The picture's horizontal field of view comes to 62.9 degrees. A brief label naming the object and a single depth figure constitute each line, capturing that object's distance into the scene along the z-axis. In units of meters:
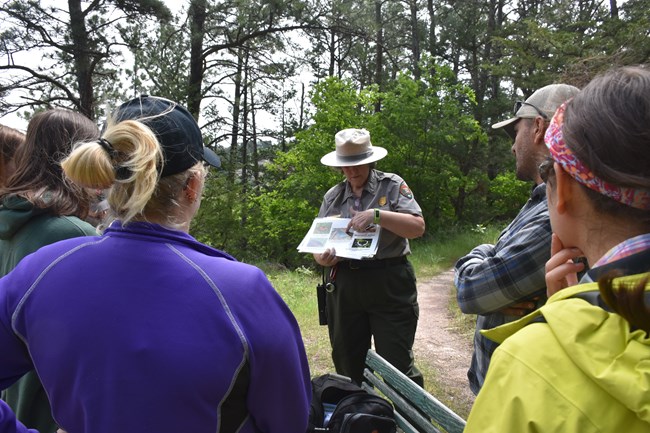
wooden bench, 2.02
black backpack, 2.04
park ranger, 3.49
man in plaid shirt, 2.05
